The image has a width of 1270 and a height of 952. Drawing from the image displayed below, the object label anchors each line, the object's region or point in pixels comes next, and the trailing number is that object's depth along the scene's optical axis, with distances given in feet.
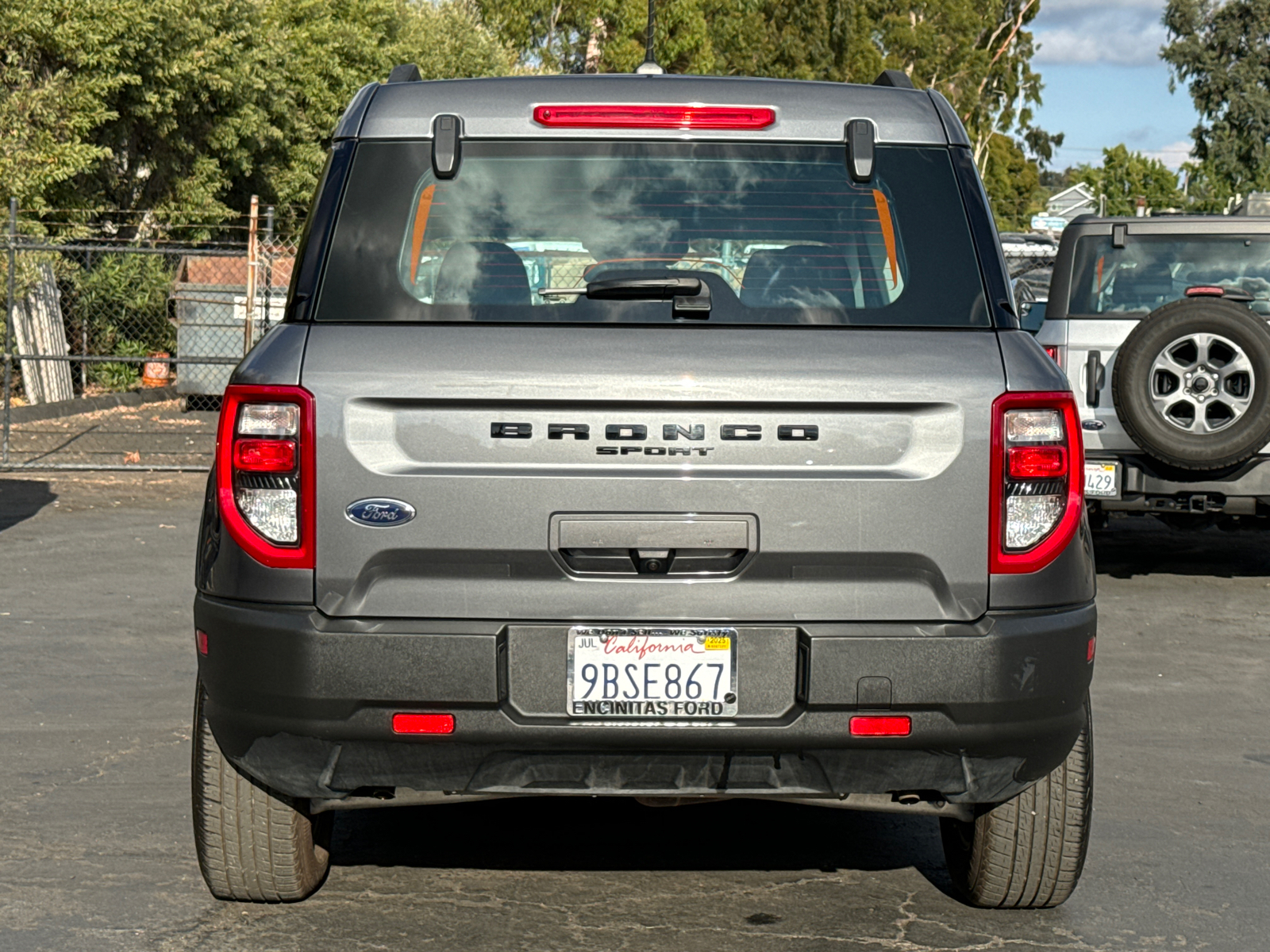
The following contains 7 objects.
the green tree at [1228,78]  210.59
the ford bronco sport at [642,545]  12.10
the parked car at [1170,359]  30.25
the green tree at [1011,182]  269.32
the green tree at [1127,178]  356.59
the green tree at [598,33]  161.99
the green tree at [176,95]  65.31
